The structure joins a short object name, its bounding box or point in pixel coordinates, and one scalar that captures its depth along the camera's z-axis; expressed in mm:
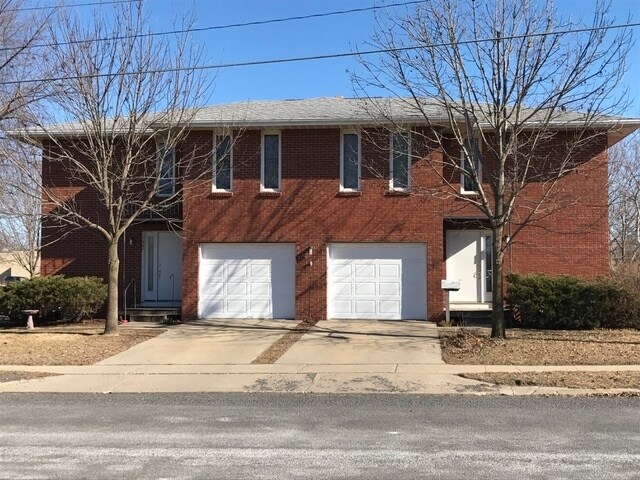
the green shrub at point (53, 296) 16578
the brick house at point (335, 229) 16953
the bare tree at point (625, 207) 30255
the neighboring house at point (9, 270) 54250
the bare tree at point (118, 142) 13766
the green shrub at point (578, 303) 14578
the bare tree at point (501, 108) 11758
